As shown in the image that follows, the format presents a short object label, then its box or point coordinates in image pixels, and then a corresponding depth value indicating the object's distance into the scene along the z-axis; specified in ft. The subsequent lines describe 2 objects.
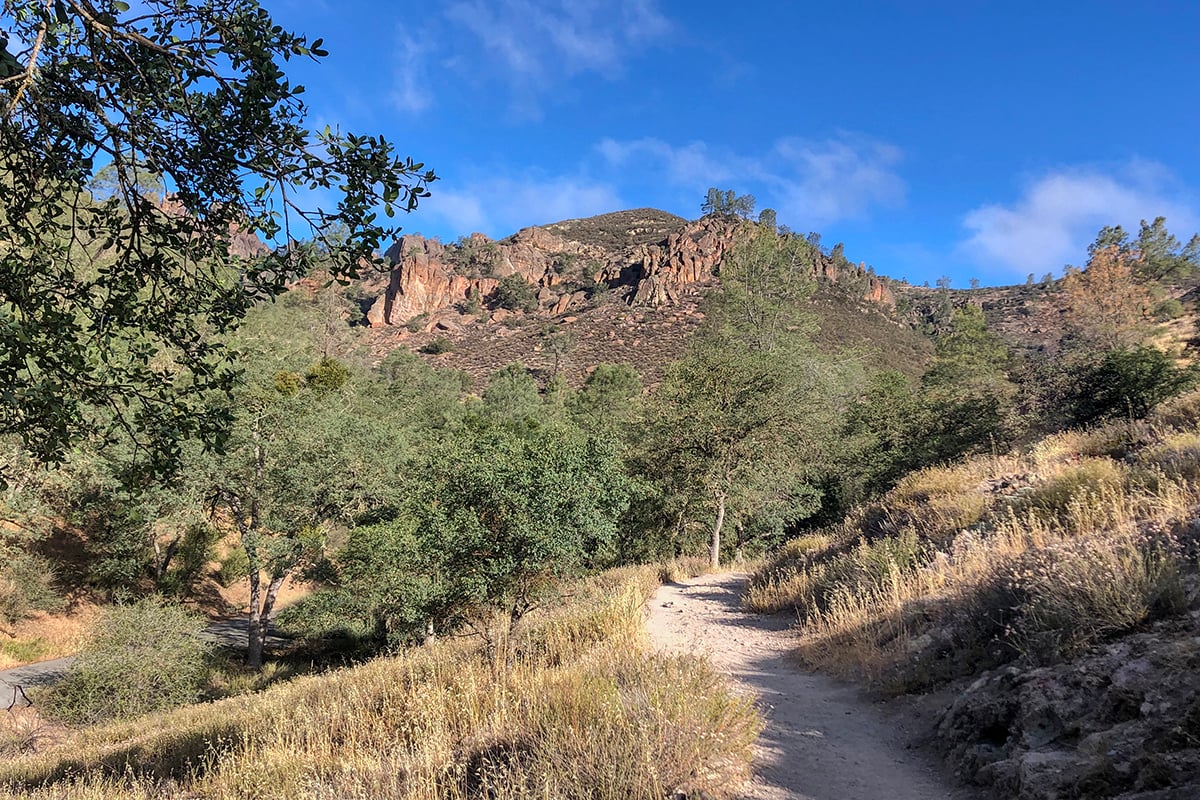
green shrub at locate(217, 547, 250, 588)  84.32
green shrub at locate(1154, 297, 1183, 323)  130.84
